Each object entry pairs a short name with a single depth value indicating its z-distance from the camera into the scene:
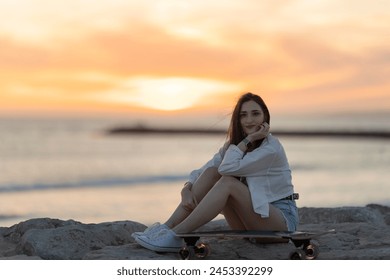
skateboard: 4.73
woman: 4.81
